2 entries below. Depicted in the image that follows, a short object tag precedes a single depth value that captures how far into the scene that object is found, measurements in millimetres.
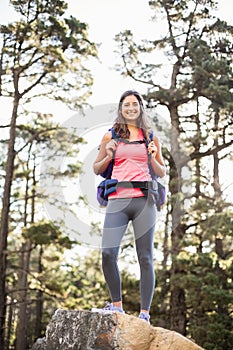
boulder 3086
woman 3314
